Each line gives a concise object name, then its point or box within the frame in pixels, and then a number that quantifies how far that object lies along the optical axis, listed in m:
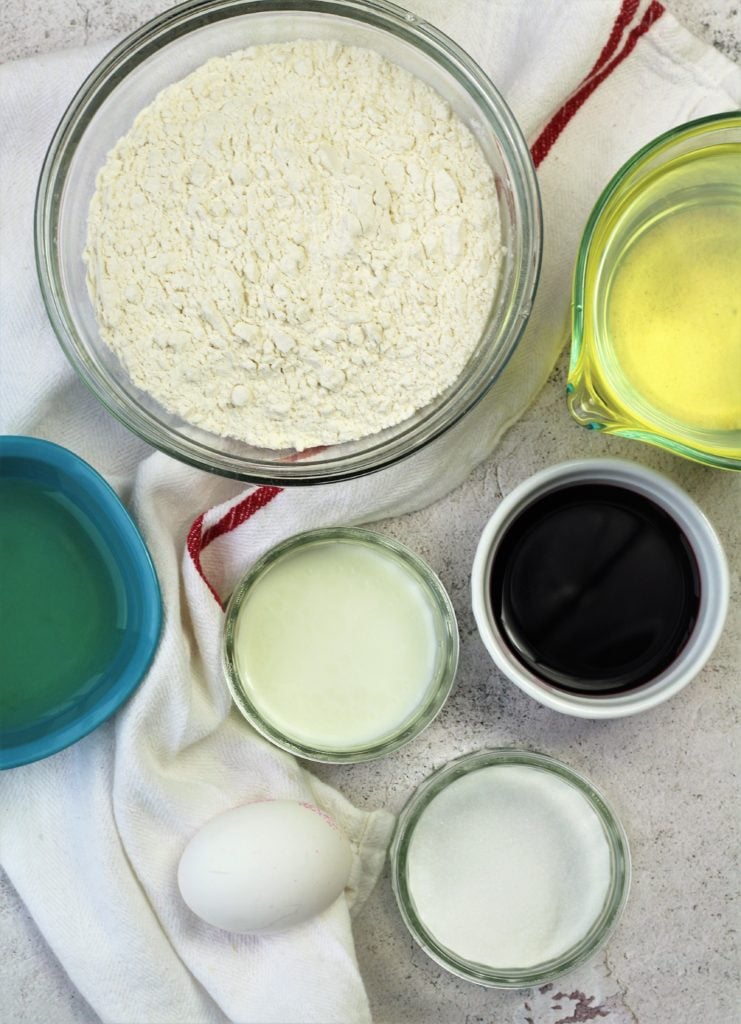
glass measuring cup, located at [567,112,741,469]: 0.59
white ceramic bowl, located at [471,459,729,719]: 0.61
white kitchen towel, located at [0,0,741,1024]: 0.63
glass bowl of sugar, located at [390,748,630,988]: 0.65
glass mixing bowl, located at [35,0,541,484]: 0.60
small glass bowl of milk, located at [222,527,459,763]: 0.64
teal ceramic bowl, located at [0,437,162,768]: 0.63
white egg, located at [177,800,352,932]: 0.61
